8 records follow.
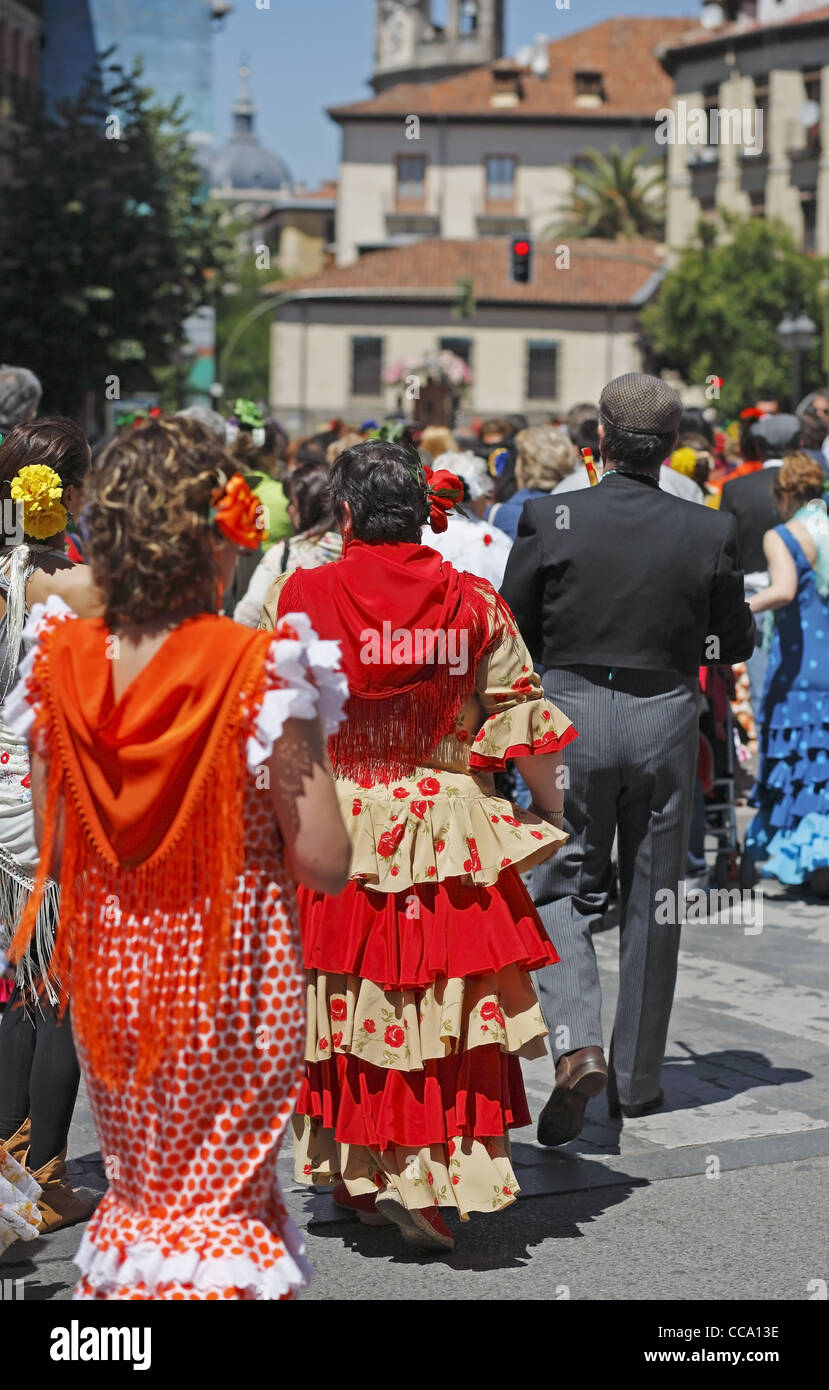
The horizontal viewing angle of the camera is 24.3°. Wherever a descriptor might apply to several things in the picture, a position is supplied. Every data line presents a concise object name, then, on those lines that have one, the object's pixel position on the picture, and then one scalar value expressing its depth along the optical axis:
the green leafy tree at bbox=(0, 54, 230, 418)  29.59
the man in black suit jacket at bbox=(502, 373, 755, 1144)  5.54
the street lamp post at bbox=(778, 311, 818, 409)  28.97
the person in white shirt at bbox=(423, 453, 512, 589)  8.31
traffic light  29.94
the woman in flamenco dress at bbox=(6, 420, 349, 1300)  3.01
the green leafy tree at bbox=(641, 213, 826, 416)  52.50
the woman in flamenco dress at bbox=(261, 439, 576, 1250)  4.55
